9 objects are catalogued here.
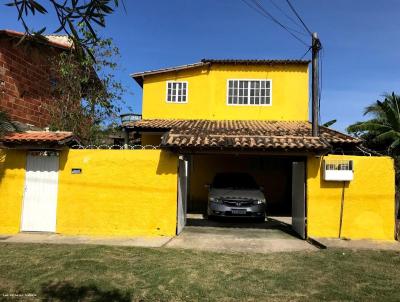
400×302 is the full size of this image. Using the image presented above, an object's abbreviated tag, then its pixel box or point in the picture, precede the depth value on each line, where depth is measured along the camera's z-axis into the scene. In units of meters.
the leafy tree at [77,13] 3.25
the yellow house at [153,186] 10.55
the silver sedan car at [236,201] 12.78
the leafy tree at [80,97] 16.30
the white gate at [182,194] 10.95
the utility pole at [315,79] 11.56
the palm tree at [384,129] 16.91
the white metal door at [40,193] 10.84
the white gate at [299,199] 10.79
